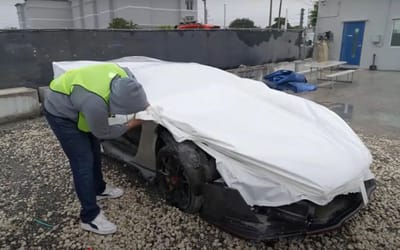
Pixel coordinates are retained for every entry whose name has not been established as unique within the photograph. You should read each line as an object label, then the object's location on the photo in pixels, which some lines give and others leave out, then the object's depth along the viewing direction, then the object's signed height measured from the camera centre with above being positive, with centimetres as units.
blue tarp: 803 -104
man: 203 -46
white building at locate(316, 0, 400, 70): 1222 +54
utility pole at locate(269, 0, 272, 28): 2727 +269
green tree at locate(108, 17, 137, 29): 2219 +129
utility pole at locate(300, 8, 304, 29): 1638 +134
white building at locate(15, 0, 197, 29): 2917 +307
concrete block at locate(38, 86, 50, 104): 604 -98
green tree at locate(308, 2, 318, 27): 2115 +187
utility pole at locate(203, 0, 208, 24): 2961 +310
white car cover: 199 -68
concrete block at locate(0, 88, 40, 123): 552 -112
